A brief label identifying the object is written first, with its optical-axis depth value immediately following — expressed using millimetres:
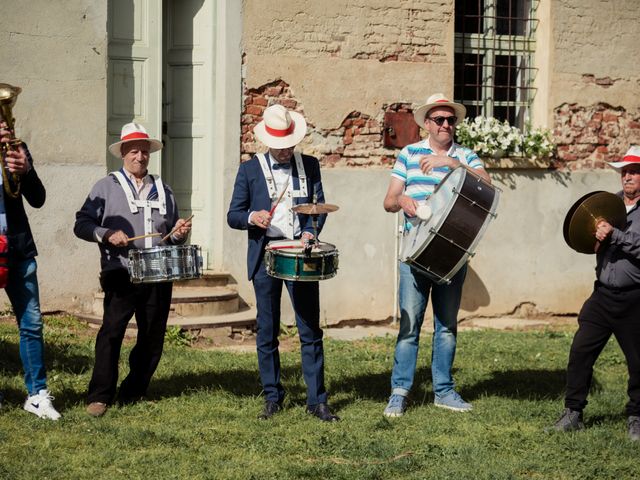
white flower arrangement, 11961
